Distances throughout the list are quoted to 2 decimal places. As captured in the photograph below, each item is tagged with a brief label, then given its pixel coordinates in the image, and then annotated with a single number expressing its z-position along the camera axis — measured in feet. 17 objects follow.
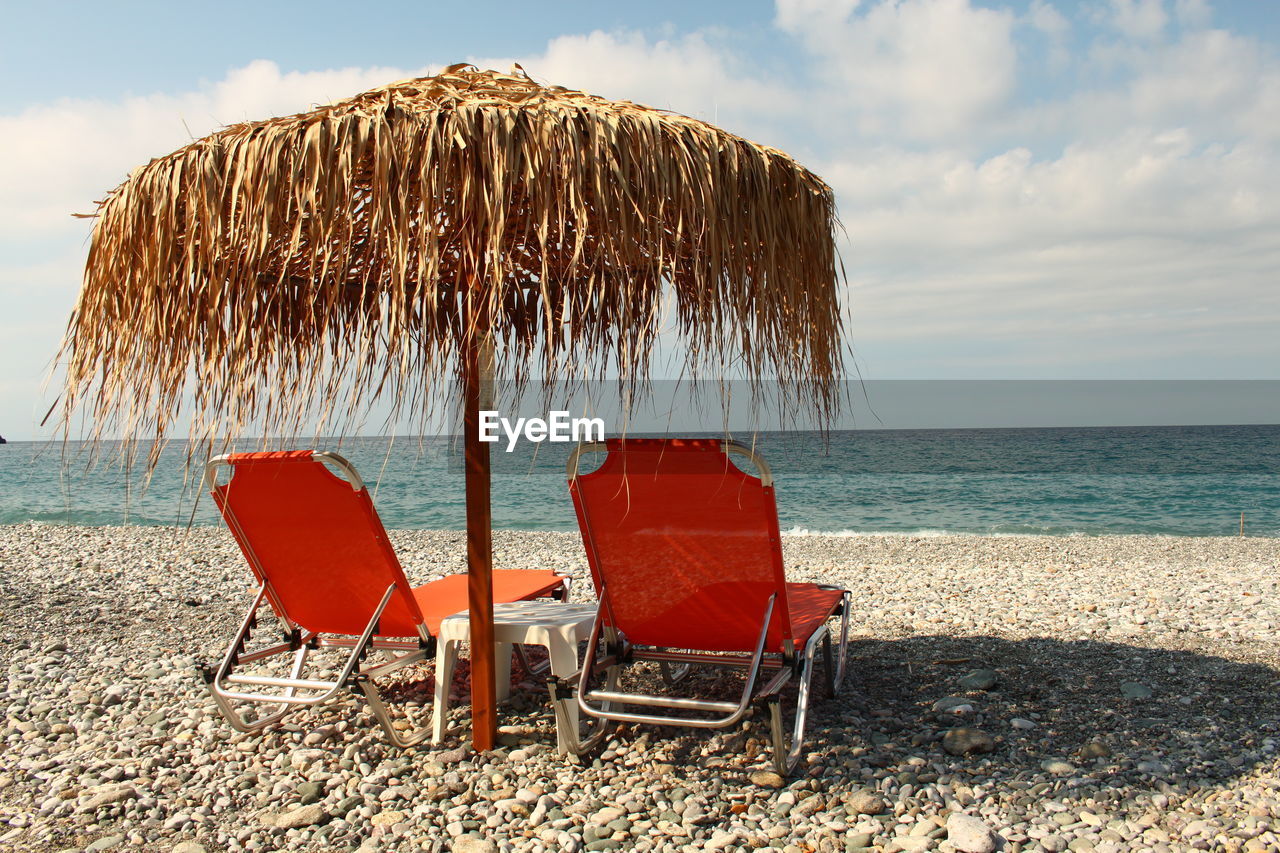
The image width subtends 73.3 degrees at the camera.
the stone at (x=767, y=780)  9.23
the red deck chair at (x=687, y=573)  9.18
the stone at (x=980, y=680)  12.35
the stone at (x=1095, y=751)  9.82
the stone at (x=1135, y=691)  11.94
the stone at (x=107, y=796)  8.93
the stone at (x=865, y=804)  8.63
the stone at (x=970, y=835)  7.84
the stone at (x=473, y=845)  8.07
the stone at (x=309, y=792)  9.14
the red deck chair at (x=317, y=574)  9.93
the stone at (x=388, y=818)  8.60
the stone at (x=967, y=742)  9.96
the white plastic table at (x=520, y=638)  10.32
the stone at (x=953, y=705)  11.30
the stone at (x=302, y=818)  8.61
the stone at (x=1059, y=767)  9.38
